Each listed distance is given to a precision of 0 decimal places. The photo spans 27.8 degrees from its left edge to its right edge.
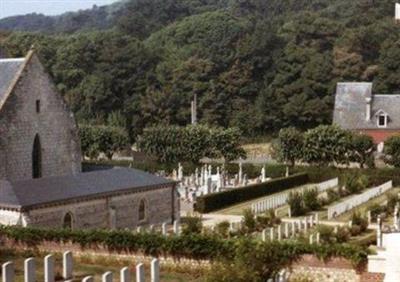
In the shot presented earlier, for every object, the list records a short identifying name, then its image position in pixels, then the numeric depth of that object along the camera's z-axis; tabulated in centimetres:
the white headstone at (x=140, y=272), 2384
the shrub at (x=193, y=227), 3339
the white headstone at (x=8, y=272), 2270
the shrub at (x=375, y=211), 4384
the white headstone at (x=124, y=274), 2331
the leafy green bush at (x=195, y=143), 7025
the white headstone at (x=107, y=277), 2233
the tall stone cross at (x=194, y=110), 9484
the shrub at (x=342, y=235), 3516
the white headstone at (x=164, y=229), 3364
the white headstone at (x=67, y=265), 2691
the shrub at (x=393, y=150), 6519
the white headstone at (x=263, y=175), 6261
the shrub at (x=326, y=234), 3381
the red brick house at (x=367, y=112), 8012
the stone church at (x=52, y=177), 3600
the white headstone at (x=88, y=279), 2166
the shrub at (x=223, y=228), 3384
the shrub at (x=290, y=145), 6750
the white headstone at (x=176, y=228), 3514
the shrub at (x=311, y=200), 4788
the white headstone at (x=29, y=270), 2373
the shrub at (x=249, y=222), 3794
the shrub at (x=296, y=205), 4634
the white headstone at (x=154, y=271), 2509
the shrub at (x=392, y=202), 4551
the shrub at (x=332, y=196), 5162
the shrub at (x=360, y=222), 3941
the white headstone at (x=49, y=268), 2462
